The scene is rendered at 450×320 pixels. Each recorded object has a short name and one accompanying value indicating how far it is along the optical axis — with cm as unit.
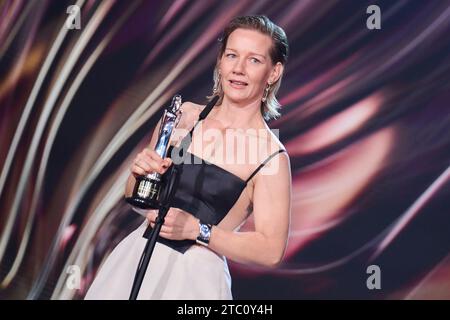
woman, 483
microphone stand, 453
